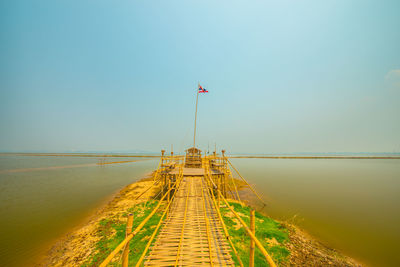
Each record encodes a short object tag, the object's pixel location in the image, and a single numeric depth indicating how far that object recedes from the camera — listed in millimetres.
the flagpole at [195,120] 20450
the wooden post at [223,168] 14530
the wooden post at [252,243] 3373
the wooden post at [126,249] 2825
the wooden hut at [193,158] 19234
